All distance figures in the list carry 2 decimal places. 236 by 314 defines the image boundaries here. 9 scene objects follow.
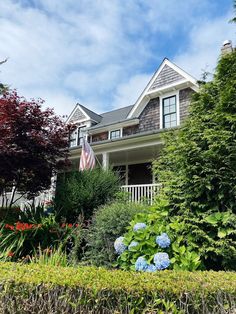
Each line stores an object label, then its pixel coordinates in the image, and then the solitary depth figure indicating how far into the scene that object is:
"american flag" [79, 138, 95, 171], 9.23
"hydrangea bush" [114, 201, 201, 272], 3.33
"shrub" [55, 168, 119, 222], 7.43
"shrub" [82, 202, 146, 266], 4.44
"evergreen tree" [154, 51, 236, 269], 3.62
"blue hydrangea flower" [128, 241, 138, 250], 3.70
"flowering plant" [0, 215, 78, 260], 5.32
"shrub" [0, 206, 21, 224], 7.43
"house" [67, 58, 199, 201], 10.96
